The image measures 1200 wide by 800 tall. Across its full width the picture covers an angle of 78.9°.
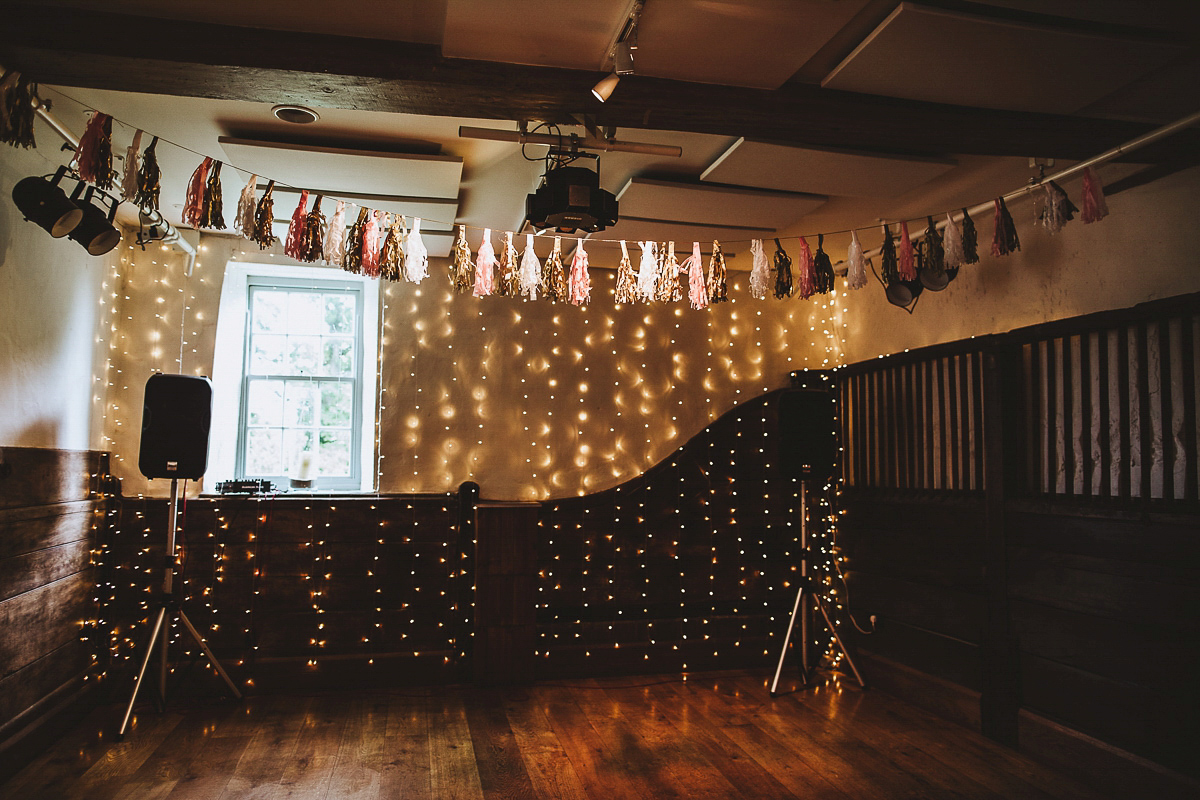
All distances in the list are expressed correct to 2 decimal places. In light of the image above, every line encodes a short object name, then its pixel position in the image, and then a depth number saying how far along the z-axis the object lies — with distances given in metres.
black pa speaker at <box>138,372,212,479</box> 3.92
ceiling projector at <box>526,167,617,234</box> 3.11
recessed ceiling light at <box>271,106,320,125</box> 2.98
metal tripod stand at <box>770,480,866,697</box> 4.52
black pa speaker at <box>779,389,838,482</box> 4.73
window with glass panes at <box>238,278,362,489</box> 4.96
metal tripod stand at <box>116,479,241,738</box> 3.88
